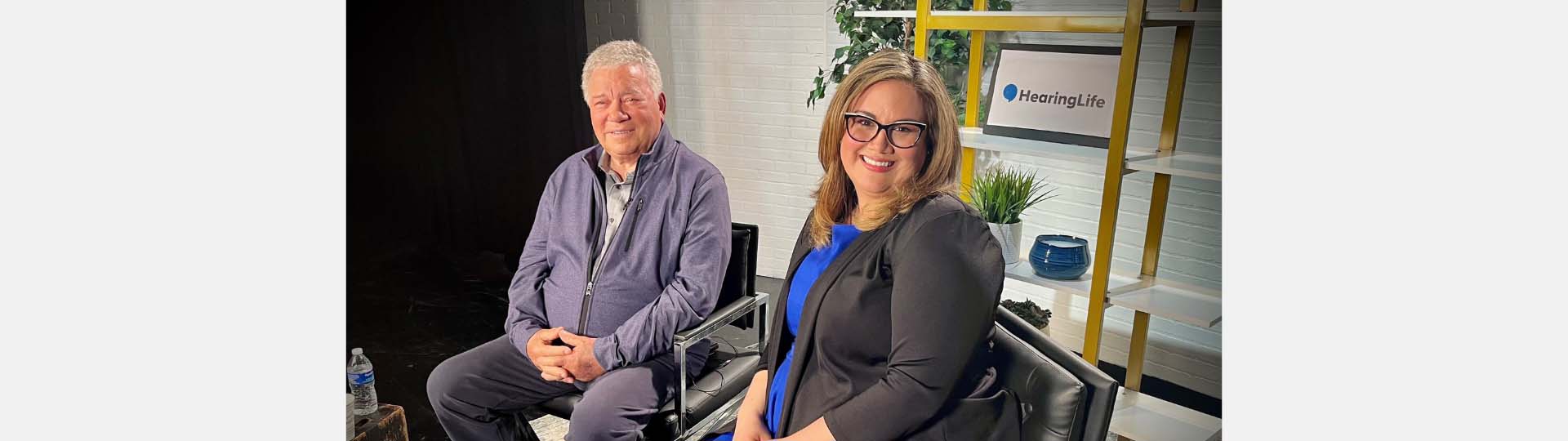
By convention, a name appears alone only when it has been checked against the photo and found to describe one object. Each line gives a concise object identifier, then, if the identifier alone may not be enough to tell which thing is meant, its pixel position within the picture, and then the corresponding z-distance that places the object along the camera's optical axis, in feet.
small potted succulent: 5.70
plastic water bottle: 7.42
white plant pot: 5.61
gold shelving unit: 5.45
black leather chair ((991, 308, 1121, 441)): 5.43
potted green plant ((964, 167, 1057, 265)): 5.58
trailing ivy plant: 5.64
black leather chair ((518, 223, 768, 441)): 6.58
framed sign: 5.56
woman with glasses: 5.33
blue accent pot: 5.81
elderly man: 6.43
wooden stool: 7.27
